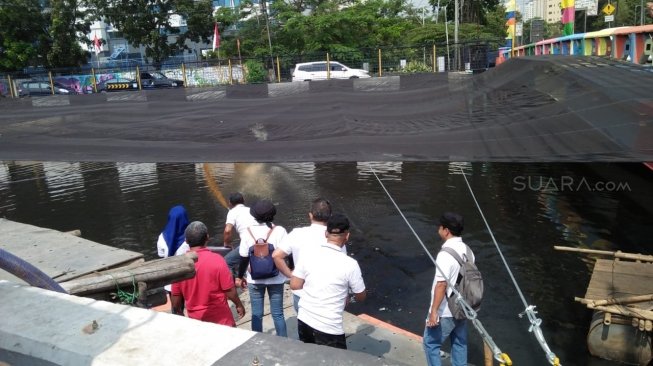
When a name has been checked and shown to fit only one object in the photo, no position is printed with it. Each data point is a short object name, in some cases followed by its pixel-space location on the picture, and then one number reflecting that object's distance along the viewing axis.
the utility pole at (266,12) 40.47
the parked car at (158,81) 28.69
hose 2.71
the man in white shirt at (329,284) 3.54
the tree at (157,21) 43.81
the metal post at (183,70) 26.49
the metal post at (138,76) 25.73
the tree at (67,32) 41.38
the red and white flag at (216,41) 33.38
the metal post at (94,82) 26.61
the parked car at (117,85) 28.28
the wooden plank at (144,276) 3.96
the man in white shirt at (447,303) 3.93
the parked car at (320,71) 26.22
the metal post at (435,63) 24.48
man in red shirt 4.04
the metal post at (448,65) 24.25
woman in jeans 4.53
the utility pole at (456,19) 32.23
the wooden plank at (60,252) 5.93
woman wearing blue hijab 5.20
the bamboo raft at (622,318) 4.65
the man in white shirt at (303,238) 4.09
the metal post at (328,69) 25.45
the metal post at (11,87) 26.31
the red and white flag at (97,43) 42.19
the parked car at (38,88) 28.11
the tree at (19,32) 38.62
